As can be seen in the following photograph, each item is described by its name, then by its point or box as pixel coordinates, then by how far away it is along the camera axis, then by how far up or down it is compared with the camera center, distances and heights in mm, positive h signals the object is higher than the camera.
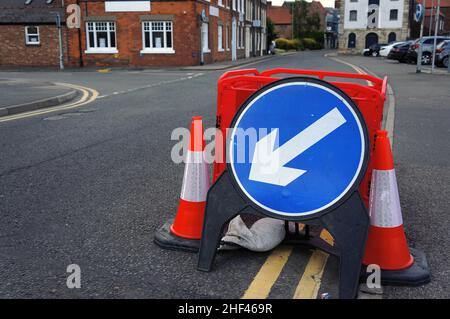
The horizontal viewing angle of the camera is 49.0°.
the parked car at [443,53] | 27748 +124
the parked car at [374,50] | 54844 +602
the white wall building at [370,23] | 68625 +4566
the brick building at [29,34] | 31953 +1447
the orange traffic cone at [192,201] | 3656 -1069
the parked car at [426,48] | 31234 +431
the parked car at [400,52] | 35872 +251
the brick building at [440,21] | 82000 +6345
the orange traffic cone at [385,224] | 3219 -1090
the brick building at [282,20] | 107688 +7647
